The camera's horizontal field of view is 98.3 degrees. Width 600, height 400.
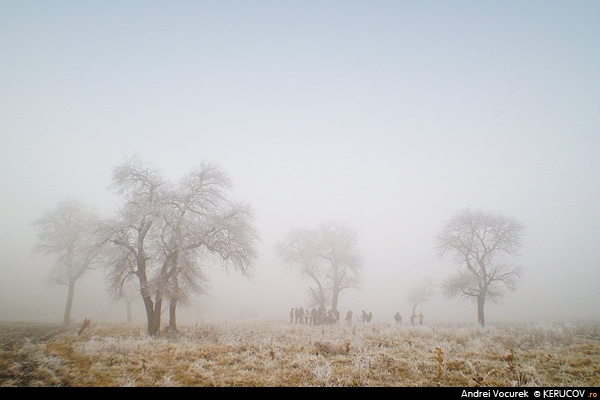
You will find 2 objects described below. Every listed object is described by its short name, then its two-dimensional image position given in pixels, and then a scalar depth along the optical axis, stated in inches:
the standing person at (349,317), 1052.5
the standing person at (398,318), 1131.4
